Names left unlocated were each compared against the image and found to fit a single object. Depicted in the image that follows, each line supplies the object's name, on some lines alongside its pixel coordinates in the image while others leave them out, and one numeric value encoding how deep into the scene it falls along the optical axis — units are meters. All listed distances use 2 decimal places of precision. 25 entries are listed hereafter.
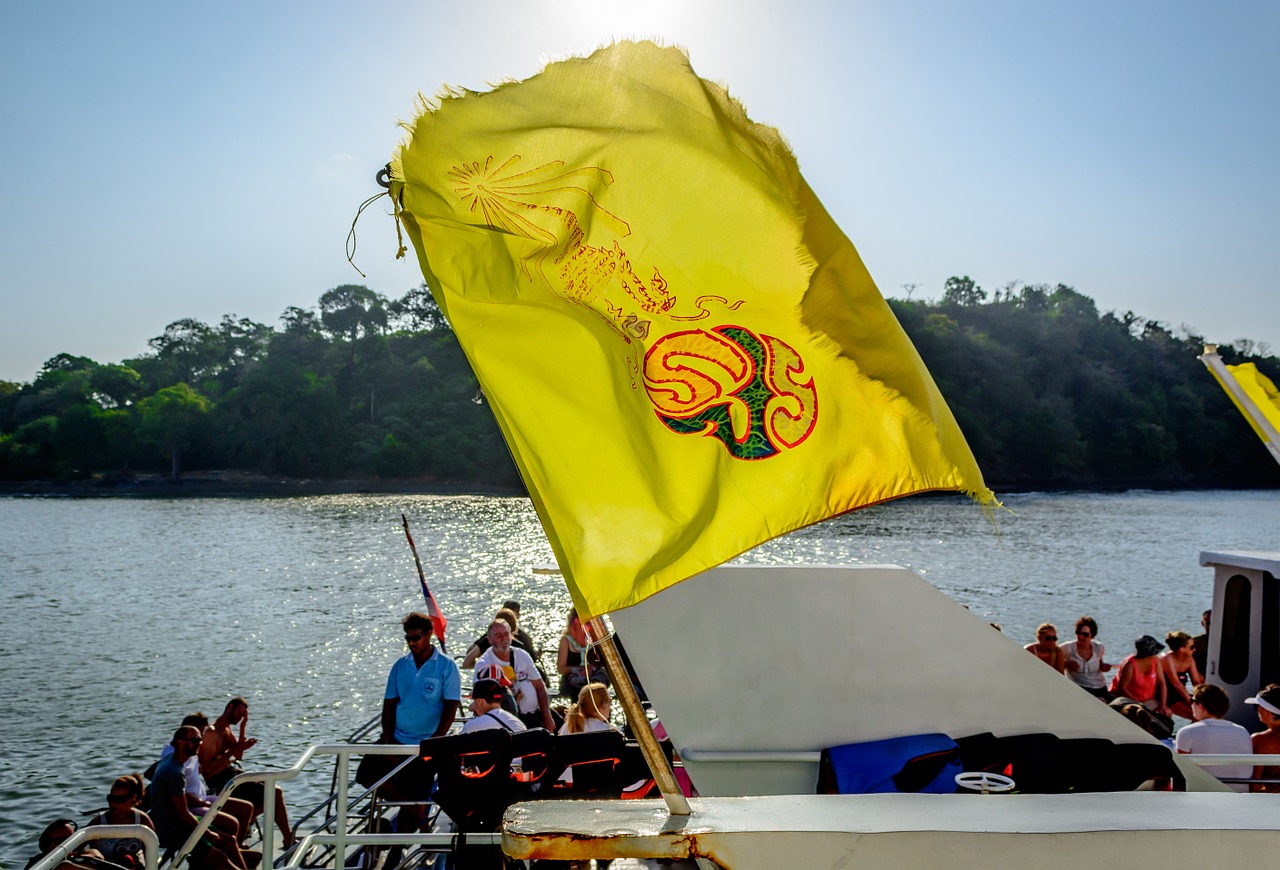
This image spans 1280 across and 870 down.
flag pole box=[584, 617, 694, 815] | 2.58
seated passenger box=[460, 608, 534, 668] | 10.00
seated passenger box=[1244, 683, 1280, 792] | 6.39
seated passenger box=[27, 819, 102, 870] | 7.13
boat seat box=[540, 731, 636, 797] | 4.34
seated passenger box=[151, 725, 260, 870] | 8.23
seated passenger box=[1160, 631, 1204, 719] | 10.14
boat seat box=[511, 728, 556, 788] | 4.26
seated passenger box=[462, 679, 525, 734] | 5.87
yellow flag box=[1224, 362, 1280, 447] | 7.10
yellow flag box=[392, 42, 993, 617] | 2.90
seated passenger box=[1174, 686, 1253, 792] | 6.12
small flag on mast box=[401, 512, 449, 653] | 11.21
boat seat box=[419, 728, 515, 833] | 4.19
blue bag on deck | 3.81
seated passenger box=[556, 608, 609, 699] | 11.66
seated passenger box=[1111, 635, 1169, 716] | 9.97
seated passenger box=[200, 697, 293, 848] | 9.57
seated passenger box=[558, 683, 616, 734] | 6.57
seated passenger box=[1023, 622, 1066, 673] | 10.07
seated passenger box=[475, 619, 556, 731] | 8.73
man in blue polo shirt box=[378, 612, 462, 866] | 6.60
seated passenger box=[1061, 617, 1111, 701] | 10.37
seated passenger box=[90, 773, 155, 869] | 7.72
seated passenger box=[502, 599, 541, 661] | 11.14
